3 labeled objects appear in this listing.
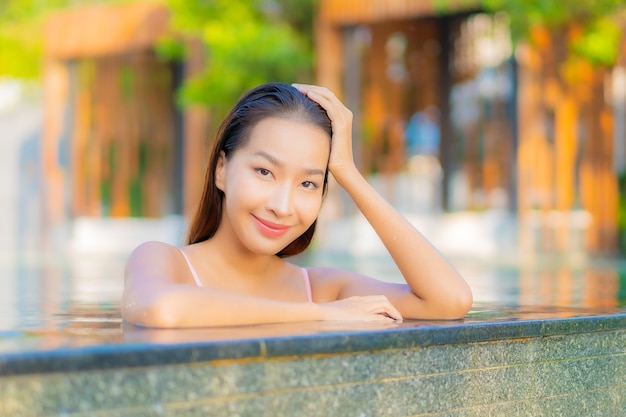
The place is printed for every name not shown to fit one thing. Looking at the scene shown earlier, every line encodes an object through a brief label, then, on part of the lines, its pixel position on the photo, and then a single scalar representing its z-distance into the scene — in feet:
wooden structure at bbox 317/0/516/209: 53.88
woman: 8.91
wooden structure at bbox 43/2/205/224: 63.46
